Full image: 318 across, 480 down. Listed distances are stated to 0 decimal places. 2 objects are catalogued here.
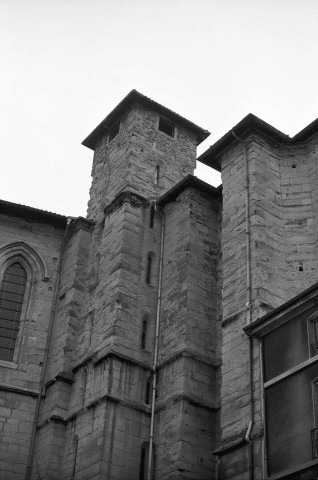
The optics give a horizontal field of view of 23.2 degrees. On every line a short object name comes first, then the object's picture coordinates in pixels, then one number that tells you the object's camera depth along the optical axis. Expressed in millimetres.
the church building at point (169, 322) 15688
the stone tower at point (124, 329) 18000
